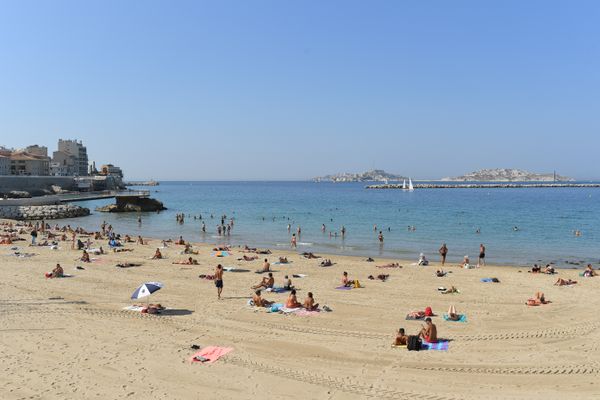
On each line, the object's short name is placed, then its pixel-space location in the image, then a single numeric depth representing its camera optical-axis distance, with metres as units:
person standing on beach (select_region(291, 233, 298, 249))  34.57
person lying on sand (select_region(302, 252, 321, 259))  27.96
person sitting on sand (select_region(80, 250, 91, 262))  24.48
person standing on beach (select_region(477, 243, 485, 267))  25.98
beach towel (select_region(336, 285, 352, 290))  18.83
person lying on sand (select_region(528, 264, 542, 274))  23.33
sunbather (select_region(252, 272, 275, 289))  18.66
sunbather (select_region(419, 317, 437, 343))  12.10
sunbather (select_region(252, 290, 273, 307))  15.60
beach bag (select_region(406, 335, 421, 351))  11.54
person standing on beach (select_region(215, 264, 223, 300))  16.56
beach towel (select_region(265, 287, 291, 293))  18.42
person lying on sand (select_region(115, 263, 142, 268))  23.38
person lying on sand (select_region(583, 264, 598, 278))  21.83
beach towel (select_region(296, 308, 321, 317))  14.65
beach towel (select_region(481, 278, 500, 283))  20.71
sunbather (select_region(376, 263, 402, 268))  24.58
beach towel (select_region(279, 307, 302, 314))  14.82
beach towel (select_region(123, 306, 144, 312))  14.97
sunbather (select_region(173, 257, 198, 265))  24.78
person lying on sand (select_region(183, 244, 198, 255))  29.04
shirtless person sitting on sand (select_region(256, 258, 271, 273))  22.39
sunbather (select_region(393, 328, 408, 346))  11.78
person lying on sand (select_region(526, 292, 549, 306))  16.25
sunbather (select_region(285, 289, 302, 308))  15.20
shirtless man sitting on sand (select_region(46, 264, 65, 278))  20.19
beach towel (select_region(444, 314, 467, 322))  14.30
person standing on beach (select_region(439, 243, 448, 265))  26.92
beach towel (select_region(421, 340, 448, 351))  11.75
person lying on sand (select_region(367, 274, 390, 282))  20.79
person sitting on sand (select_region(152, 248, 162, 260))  26.41
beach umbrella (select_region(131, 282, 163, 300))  14.45
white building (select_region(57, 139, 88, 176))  154.50
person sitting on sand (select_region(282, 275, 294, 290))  18.45
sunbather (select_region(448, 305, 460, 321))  14.30
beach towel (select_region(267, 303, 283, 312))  15.03
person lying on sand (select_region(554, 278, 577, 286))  19.95
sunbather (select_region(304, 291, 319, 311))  15.11
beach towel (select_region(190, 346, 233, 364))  10.81
